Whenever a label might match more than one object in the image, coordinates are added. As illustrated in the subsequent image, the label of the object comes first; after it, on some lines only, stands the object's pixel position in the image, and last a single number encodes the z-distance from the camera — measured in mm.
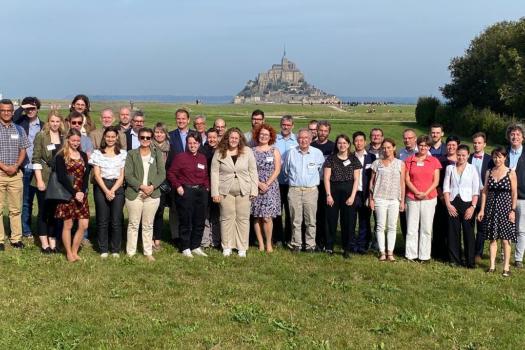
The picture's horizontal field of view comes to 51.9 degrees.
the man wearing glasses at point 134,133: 8492
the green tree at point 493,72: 33938
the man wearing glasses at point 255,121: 8867
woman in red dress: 7449
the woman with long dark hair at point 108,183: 7625
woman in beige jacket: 8141
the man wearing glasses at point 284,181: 9031
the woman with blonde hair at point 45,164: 7770
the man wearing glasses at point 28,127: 8398
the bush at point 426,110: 44428
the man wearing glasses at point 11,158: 7734
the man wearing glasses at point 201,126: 8750
